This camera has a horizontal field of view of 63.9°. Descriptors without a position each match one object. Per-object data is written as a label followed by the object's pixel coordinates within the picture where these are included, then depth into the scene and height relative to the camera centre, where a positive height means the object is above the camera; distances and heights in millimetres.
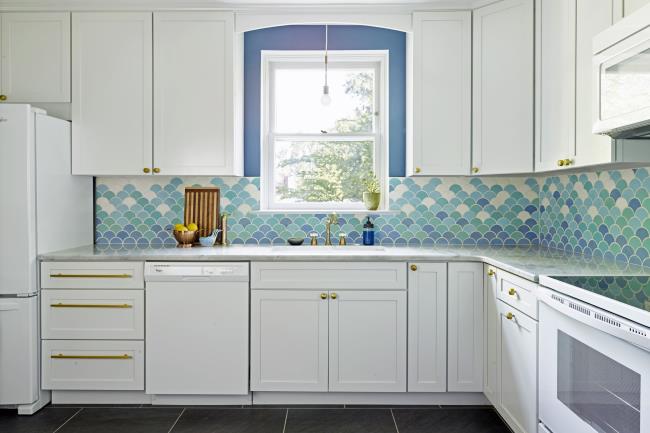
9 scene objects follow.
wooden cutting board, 3547 +0
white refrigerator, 2805 -158
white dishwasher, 2936 -624
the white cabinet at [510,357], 2289 -715
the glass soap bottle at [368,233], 3492 -161
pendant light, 3414 +730
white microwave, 1706 +464
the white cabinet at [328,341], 2949 -749
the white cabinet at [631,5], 2002 +805
